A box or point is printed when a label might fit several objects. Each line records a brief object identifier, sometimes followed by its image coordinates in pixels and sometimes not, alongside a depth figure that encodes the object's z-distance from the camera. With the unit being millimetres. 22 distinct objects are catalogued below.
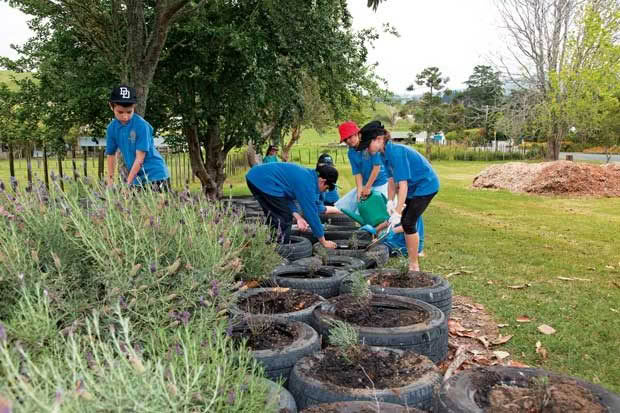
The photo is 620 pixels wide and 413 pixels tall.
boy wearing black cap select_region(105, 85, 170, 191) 5199
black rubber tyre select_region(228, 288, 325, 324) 3391
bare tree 26938
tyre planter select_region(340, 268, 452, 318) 4270
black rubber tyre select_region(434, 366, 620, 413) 2376
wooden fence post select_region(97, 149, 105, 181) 10574
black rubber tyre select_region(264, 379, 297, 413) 2336
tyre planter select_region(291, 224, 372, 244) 7281
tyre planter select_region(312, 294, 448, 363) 3271
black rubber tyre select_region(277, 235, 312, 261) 5981
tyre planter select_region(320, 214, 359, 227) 8938
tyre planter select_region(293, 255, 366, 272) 5316
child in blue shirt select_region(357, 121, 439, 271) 5820
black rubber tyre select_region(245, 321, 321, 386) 2943
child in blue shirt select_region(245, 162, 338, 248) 6051
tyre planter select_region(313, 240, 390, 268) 6033
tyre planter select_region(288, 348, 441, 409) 2545
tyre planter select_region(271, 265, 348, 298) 4625
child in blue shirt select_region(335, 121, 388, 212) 7230
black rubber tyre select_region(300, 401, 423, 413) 2355
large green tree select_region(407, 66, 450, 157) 63188
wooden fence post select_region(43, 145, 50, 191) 10228
